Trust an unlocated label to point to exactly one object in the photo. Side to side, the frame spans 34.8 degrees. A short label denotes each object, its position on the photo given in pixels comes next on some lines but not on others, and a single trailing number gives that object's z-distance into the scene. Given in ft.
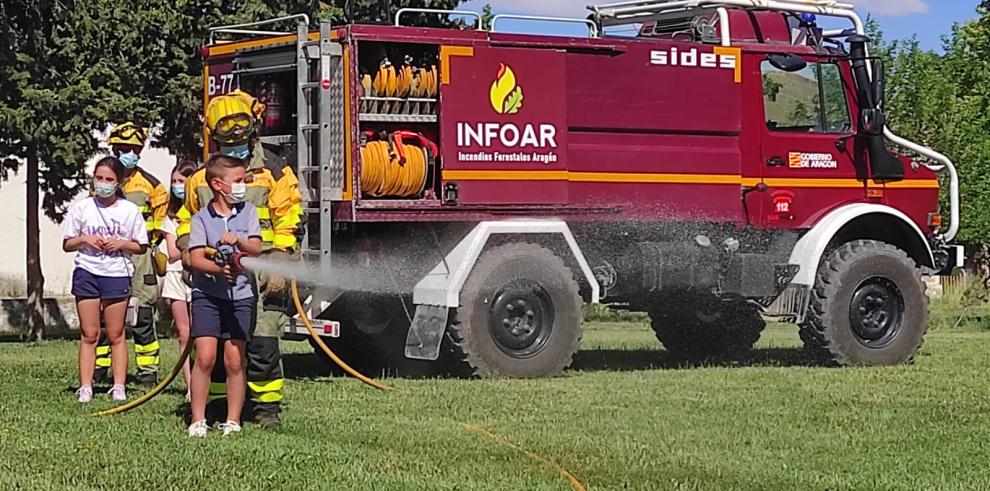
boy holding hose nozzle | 28.53
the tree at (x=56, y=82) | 61.77
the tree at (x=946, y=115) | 104.53
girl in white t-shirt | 34.60
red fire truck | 40.19
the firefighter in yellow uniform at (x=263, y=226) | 29.58
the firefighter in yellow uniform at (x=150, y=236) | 36.65
